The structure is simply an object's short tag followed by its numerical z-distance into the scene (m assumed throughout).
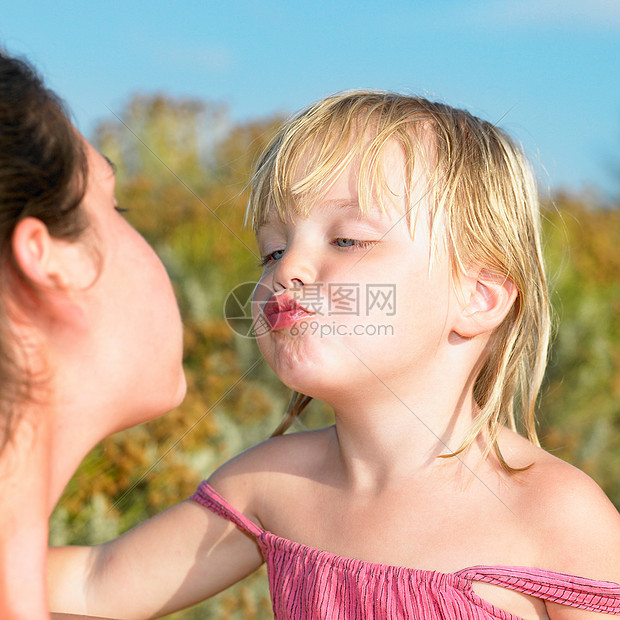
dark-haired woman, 1.53
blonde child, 1.63
